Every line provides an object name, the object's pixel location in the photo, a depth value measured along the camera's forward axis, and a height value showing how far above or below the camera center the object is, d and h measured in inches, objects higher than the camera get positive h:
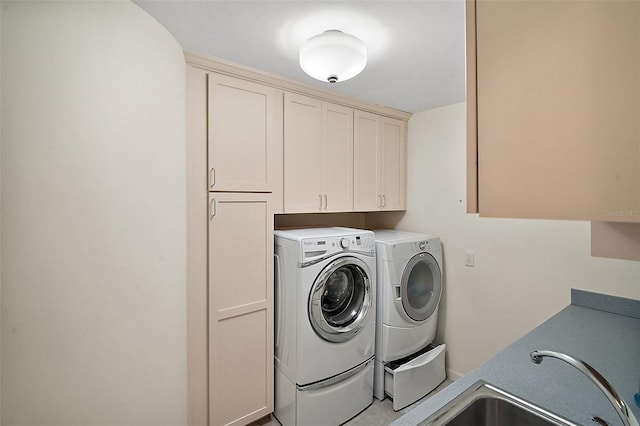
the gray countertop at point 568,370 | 33.6 -21.2
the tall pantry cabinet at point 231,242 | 70.9 -7.5
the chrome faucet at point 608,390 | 24.9 -15.0
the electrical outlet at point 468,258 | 99.9 -15.5
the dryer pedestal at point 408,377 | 87.7 -49.6
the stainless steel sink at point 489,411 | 32.1 -21.8
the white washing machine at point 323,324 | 76.0 -30.3
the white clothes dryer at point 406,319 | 89.8 -33.1
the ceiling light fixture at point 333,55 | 57.0 +29.7
